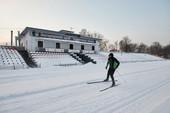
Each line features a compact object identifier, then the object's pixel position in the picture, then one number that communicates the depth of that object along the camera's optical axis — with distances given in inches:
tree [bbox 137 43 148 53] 3036.4
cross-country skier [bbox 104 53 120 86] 215.9
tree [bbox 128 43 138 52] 2714.6
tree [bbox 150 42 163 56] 2856.8
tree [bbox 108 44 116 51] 2760.8
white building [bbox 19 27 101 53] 757.9
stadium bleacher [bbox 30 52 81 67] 578.6
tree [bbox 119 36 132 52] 2657.5
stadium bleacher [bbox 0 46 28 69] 456.8
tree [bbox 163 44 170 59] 2719.0
